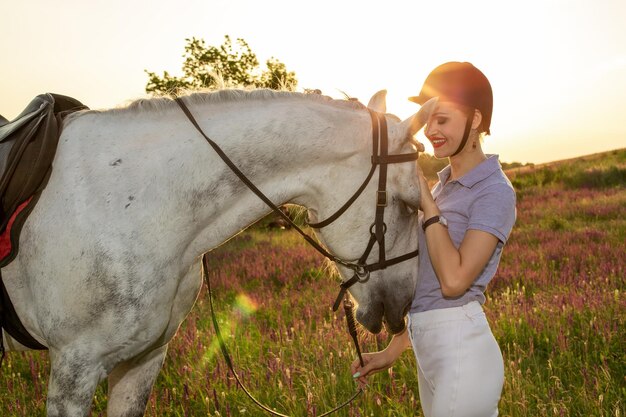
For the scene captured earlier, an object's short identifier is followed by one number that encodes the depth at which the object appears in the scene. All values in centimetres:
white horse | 222
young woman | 225
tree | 1952
